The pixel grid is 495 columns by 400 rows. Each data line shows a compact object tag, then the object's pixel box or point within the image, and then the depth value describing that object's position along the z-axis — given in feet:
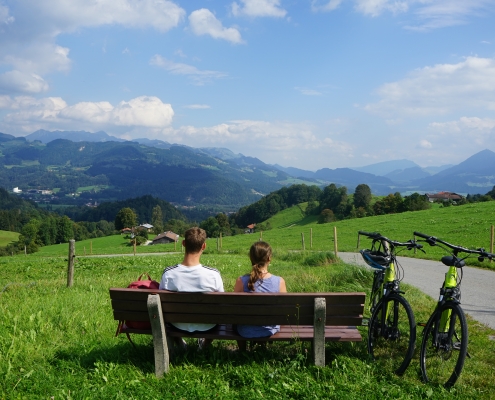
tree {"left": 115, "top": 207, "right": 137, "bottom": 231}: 372.58
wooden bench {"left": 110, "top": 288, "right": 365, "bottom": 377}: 14.03
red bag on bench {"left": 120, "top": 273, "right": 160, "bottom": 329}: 15.65
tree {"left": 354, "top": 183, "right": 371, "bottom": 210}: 278.97
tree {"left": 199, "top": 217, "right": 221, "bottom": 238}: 298.66
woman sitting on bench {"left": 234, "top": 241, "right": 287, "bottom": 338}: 15.72
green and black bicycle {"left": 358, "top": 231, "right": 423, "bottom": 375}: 15.80
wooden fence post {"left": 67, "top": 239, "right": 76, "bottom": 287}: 33.06
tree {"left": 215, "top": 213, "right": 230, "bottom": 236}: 312.09
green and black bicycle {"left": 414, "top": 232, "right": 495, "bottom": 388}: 13.94
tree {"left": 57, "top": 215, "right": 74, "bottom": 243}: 342.23
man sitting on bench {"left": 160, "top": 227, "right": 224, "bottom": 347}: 15.42
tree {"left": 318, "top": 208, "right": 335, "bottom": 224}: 265.15
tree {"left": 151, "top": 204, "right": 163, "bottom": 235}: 498.97
